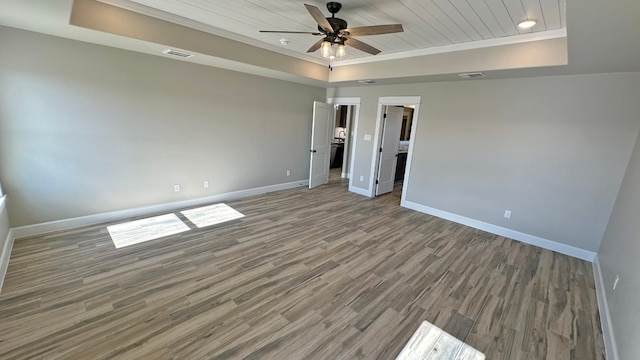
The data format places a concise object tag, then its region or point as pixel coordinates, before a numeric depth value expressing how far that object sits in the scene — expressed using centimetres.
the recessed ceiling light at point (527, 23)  277
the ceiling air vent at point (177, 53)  358
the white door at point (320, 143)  616
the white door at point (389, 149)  591
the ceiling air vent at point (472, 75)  385
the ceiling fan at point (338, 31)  247
